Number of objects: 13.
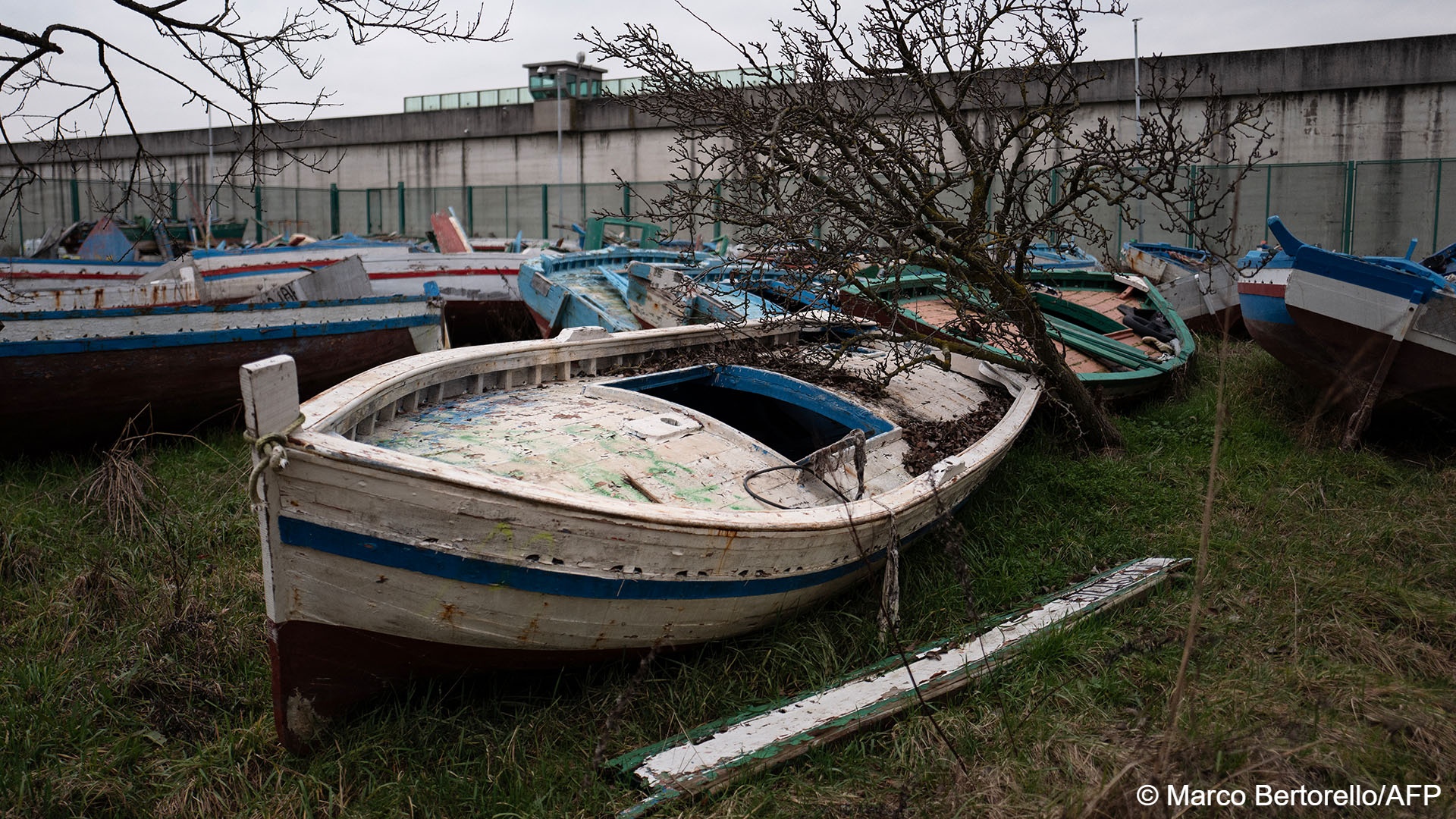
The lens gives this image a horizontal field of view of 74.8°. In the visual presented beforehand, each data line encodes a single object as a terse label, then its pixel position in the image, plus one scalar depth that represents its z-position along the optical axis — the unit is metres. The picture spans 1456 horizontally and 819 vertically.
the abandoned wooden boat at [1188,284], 10.05
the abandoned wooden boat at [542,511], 2.73
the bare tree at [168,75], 3.96
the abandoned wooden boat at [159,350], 6.01
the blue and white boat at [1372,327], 5.55
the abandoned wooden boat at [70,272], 9.88
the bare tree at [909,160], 5.18
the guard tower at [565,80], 23.28
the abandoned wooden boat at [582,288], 8.56
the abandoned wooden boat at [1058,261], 11.30
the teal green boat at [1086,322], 5.83
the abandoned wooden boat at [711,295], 5.61
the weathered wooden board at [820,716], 2.89
